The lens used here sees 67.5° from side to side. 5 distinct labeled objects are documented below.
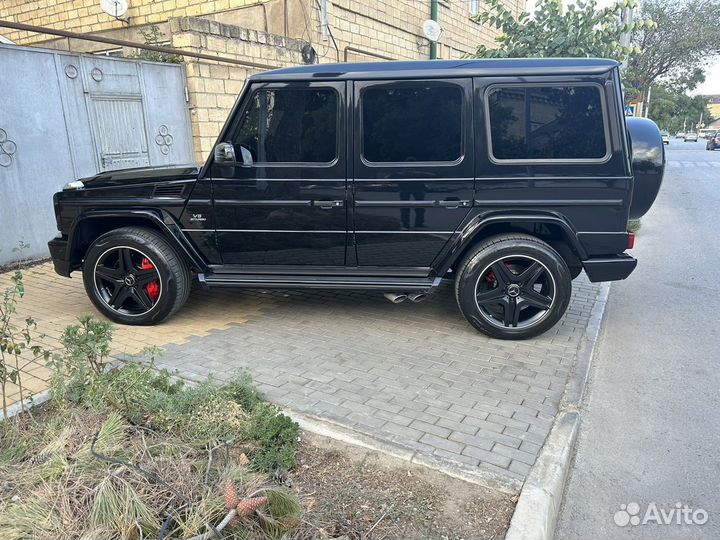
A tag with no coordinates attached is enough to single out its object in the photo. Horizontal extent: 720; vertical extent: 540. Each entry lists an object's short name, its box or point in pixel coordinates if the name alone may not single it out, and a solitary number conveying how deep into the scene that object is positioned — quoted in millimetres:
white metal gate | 6859
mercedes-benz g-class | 4324
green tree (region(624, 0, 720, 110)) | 28516
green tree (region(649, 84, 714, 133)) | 53825
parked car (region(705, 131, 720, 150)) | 41625
